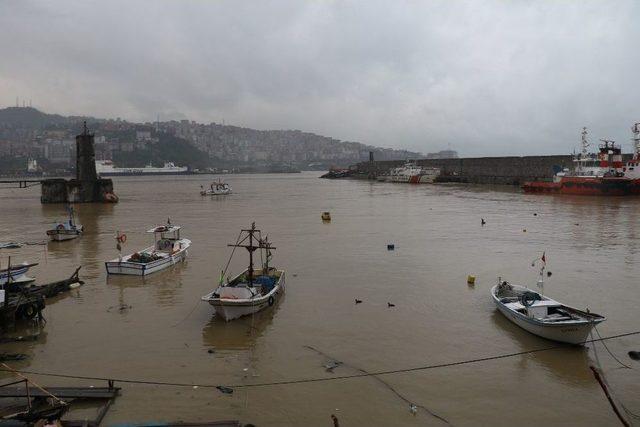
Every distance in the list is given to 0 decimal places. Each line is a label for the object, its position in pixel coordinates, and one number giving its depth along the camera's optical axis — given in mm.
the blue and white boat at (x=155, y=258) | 21547
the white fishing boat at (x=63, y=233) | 32719
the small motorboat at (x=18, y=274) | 18431
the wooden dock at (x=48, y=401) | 8938
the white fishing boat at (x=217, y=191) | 81625
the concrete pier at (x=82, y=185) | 63125
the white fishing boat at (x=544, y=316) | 12828
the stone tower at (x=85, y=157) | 62925
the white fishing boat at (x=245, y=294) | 15312
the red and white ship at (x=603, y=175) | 61719
